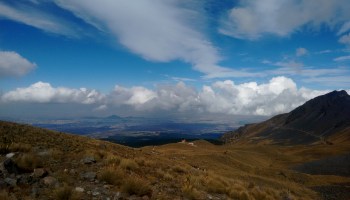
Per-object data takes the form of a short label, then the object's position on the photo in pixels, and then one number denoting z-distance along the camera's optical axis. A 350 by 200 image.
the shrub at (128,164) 15.40
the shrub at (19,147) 14.30
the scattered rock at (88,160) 14.92
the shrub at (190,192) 13.88
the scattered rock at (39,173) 12.01
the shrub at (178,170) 19.53
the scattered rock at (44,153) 14.48
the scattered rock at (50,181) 11.67
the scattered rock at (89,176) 13.05
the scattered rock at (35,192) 10.70
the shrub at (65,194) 10.55
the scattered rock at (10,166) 12.02
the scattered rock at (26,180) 11.46
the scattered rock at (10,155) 13.34
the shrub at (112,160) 15.56
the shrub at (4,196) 9.70
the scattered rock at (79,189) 11.53
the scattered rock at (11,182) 11.15
